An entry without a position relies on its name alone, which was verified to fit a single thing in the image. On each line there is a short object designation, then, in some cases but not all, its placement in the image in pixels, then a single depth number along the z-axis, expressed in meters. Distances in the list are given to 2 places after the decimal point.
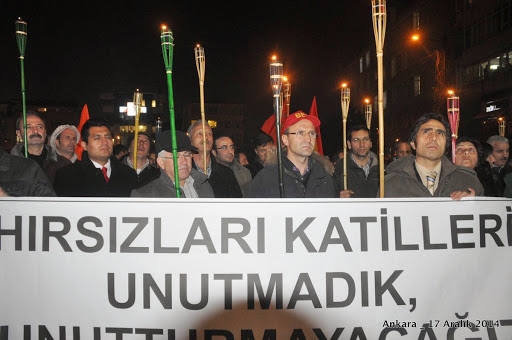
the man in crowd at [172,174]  4.17
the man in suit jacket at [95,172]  4.96
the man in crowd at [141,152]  7.69
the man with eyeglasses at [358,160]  6.38
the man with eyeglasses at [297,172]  4.30
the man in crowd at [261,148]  7.52
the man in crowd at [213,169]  5.76
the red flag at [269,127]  7.88
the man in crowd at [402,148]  10.12
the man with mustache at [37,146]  6.02
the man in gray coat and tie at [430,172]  3.95
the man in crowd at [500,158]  7.13
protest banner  3.03
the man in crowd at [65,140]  6.42
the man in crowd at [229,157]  7.09
